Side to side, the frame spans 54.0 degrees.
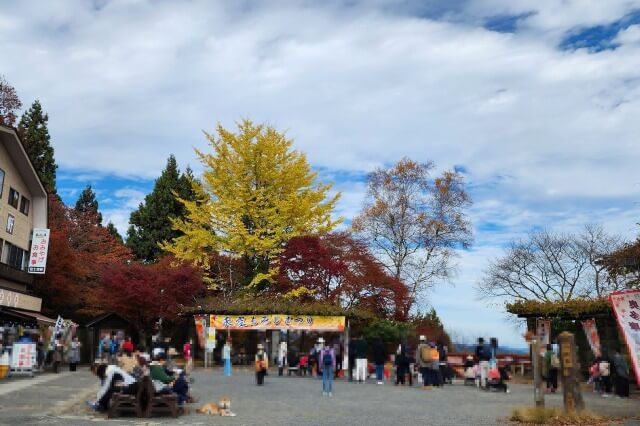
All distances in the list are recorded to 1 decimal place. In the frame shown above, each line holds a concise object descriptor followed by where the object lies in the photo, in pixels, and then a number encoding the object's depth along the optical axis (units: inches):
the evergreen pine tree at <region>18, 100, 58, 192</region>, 1764.3
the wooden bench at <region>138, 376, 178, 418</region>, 476.4
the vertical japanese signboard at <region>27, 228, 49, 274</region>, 1243.2
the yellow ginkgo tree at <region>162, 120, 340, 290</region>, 1477.6
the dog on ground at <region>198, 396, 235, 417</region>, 496.4
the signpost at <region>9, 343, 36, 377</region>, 858.8
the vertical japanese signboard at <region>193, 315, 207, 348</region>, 1163.3
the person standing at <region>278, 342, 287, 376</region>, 1030.2
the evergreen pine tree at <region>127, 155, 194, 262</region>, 1989.4
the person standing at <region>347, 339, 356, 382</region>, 952.3
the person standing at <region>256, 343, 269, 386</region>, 793.6
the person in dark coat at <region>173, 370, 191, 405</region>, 528.7
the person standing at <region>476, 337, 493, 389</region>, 833.5
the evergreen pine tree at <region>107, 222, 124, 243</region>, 2073.3
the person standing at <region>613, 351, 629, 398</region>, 708.0
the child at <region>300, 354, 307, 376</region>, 1027.9
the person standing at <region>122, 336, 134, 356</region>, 762.4
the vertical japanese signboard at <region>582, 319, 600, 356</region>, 911.7
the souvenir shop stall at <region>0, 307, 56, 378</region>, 858.8
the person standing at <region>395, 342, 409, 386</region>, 877.2
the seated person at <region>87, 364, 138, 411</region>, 491.8
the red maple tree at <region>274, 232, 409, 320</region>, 1413.6
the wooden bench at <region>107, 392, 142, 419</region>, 471.8
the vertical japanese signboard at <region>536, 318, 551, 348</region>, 978.7
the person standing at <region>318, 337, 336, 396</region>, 699.6
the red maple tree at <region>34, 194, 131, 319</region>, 1391.5
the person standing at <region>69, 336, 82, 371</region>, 1075.6
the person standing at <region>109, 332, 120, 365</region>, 1112.6
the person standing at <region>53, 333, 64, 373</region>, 1008.9
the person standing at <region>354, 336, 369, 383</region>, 930.7
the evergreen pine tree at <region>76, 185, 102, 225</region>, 2064.2
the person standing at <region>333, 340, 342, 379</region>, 1035.4
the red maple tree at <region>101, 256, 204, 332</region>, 1371.8
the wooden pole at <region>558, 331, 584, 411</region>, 480.1
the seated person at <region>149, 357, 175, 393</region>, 499.5
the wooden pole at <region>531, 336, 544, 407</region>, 488.4
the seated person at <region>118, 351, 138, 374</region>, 531.8
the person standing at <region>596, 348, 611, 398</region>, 731.4
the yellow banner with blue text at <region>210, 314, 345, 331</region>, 1133.7
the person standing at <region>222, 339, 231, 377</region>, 1026.7
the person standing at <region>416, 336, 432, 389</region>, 814.5
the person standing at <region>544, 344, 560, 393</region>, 771.7
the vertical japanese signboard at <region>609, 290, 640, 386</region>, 468.1
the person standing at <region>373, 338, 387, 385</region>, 928.9
